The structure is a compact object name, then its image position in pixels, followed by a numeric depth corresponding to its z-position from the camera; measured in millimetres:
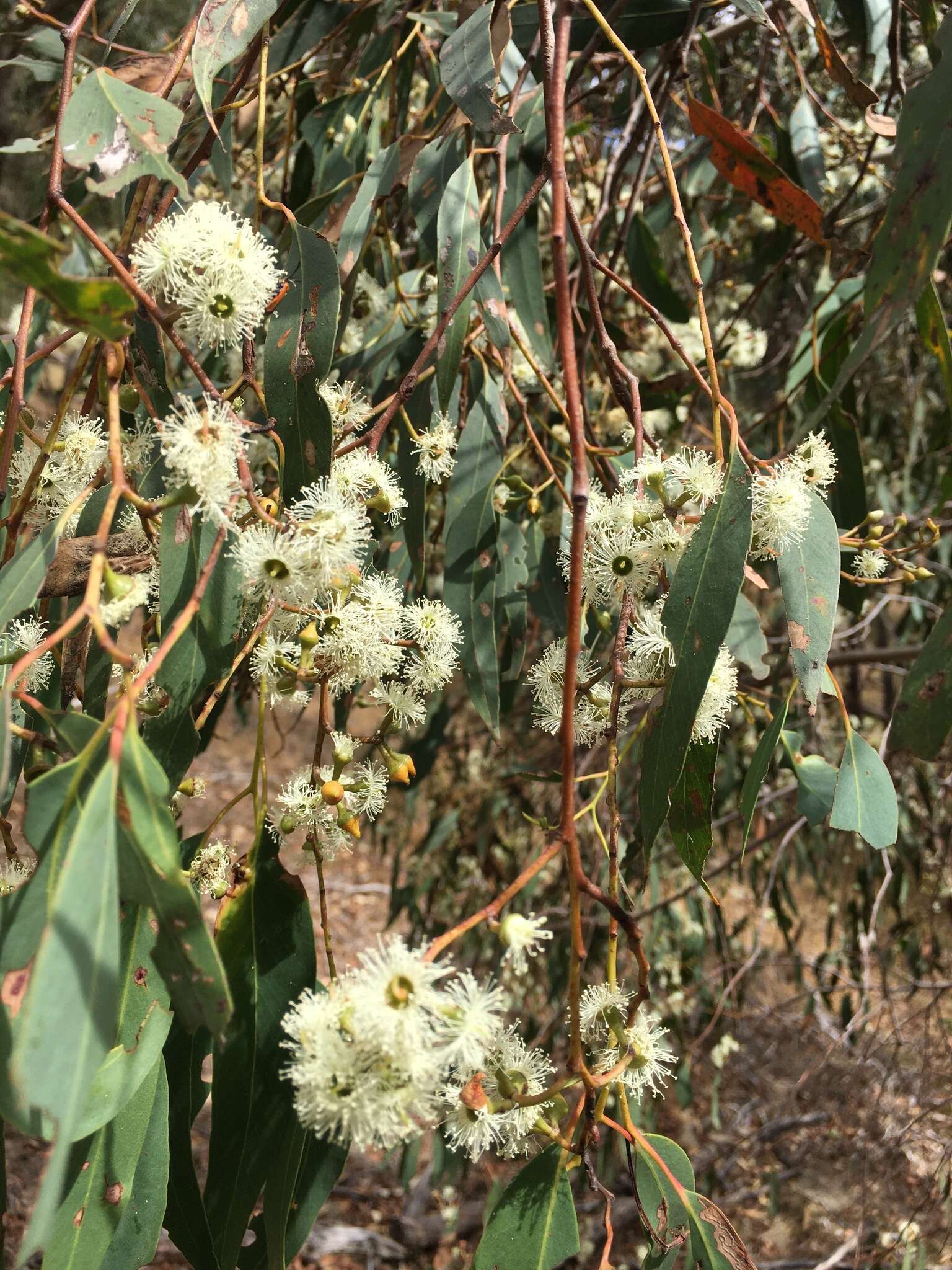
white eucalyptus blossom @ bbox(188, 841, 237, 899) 347
